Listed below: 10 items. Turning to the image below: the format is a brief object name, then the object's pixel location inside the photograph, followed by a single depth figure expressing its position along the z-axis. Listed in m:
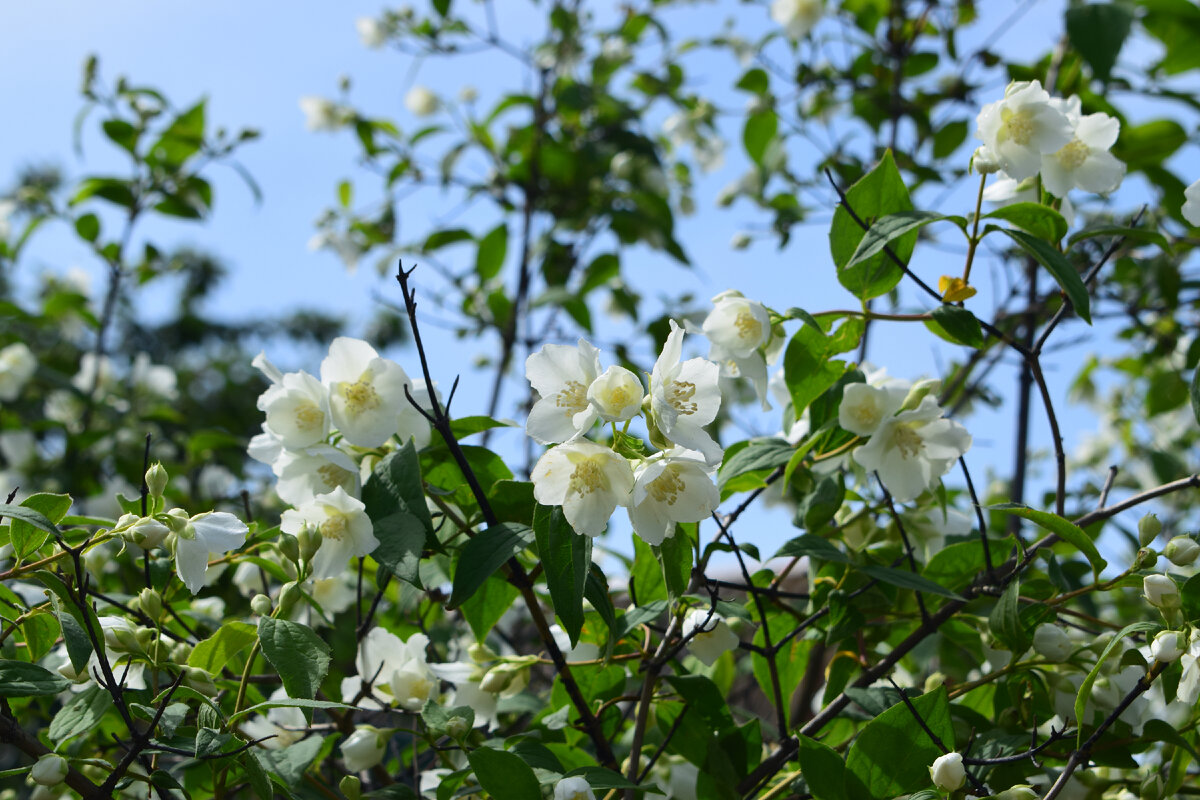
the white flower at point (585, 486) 0.90
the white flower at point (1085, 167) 1.00
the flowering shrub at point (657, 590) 0.90
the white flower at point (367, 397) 0.96
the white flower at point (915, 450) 0.99
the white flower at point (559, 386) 0.91
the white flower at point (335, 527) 0.94
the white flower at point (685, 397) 0.89
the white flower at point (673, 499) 0.90
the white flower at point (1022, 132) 0.98
